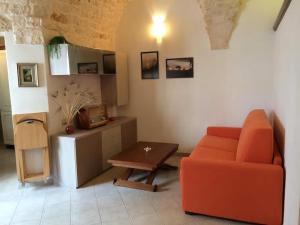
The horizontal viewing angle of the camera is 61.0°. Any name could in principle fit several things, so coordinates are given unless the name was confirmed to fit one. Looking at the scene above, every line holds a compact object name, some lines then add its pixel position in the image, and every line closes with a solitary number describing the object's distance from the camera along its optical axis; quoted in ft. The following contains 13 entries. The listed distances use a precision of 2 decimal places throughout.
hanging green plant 10.94
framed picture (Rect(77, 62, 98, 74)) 11.67
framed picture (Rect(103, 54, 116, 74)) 13.52
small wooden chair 10.61
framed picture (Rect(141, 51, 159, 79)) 15.12
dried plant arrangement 11.69
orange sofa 7.47
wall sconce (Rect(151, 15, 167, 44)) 14.66
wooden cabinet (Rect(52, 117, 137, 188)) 10.84
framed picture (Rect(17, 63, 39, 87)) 10.84
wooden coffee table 10.22
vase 11.46
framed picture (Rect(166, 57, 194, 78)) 14.37
